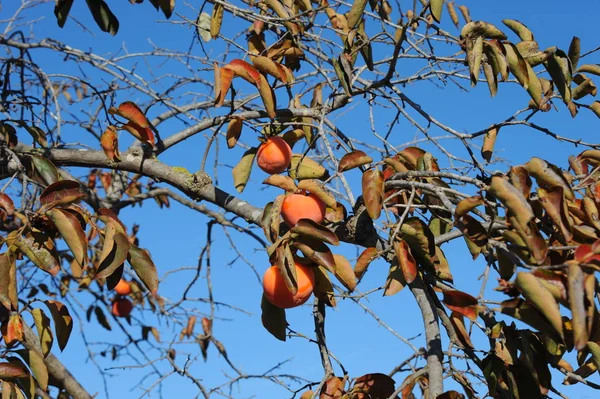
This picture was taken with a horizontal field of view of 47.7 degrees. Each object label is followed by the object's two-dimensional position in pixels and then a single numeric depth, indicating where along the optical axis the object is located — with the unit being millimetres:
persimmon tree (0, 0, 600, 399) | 1157
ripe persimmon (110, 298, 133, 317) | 3762
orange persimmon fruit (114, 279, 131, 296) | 3718
